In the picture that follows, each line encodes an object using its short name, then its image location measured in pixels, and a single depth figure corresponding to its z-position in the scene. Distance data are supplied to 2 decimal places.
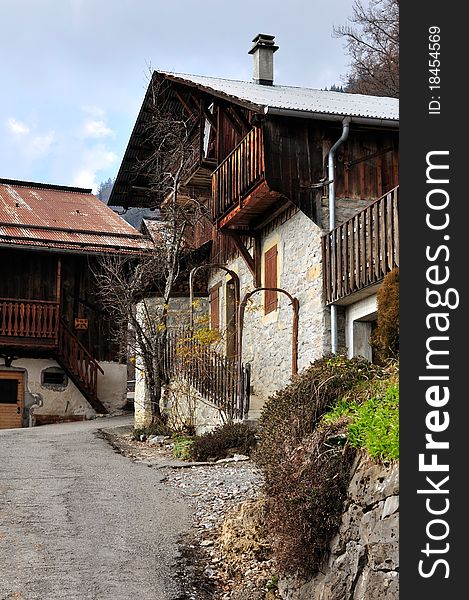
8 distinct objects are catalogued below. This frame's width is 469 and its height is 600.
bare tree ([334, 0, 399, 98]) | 30.94
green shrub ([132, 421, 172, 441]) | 16.53
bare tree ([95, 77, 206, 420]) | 18.20
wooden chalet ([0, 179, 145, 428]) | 23.23
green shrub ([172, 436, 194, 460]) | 13.40
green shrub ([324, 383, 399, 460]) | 6.42
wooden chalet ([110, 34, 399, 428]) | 12.86
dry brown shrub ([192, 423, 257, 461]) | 12.85
